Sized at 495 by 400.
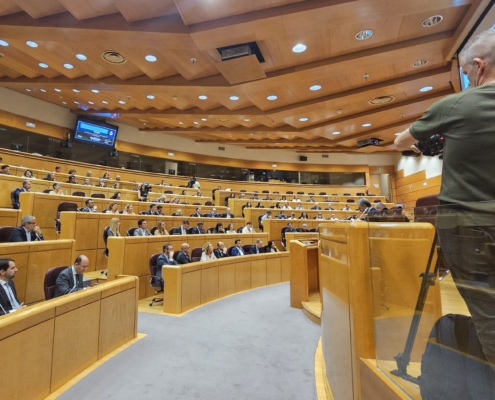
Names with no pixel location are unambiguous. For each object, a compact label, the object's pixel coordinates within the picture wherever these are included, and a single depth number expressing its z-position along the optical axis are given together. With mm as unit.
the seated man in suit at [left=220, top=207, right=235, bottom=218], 8958
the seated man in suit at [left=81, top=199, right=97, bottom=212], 5691
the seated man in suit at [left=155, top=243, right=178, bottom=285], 4484
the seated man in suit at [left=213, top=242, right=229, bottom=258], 5488
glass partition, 742
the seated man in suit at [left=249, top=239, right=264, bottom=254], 6555
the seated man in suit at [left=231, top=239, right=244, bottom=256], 5910
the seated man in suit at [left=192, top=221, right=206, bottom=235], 6663
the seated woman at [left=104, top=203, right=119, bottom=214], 6141
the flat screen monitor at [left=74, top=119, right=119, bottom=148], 10328
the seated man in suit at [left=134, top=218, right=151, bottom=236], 5520
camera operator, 732
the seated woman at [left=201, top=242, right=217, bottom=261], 5030
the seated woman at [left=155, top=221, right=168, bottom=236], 6020
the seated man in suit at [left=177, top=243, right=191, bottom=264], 4688
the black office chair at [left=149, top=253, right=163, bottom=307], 4359
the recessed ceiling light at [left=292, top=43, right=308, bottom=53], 5023
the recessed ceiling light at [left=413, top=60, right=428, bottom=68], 5652
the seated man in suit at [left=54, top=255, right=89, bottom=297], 2754
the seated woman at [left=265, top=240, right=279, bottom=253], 6982
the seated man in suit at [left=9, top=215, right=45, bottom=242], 3695
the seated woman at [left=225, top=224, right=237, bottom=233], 7700
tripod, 973
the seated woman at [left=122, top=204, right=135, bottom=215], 6359
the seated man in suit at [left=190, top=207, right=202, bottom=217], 8174
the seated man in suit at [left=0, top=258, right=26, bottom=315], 2459
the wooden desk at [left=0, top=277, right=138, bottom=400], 1765
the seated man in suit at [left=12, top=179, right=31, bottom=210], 5629
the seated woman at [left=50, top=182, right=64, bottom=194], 6312
